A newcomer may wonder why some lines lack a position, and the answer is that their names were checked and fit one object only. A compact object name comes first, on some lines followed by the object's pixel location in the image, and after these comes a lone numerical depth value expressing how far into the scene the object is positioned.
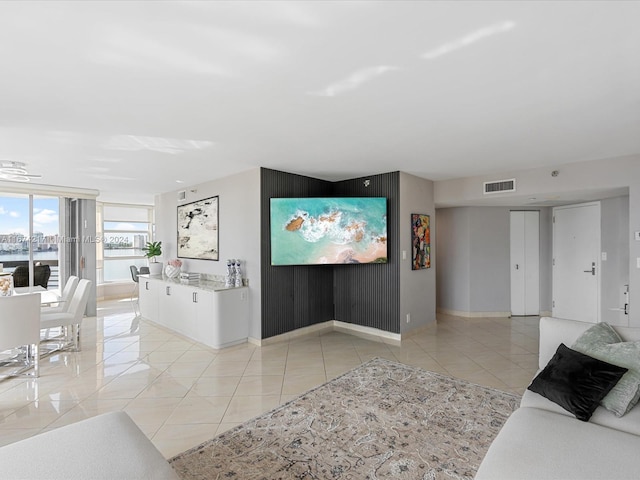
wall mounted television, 4.41
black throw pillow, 1.82
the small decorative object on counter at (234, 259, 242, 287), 4.53
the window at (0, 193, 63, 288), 5.62
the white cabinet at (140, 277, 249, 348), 4.25
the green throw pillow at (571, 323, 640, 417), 1.80
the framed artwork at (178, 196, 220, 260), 5.13
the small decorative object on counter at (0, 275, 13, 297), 3.80
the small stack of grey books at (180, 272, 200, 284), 5.07
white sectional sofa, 1.37
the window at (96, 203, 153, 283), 8.04
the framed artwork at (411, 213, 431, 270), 4.87
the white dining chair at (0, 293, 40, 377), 3.21
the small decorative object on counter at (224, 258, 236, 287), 4.54
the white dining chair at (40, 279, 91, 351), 3.99
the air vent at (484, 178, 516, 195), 4.50
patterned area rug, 1.98
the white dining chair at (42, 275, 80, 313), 4.51
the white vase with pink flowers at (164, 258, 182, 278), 5.49
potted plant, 5.88
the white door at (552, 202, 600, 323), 5.05
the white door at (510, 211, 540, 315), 5.94
